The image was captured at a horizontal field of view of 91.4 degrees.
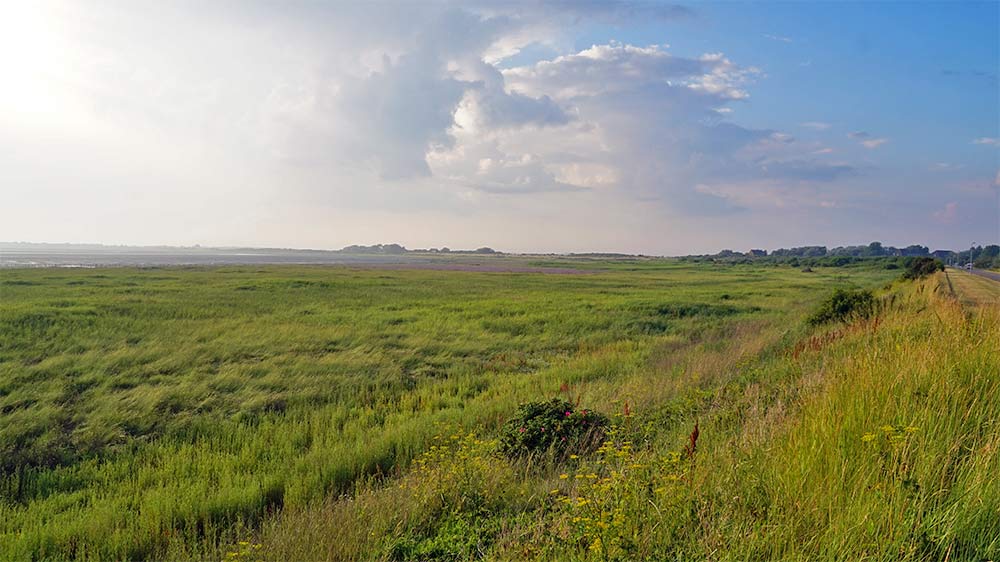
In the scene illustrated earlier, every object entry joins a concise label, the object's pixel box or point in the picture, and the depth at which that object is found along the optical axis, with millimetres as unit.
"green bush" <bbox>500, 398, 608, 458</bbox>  6254
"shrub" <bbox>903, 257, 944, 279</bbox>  31964
